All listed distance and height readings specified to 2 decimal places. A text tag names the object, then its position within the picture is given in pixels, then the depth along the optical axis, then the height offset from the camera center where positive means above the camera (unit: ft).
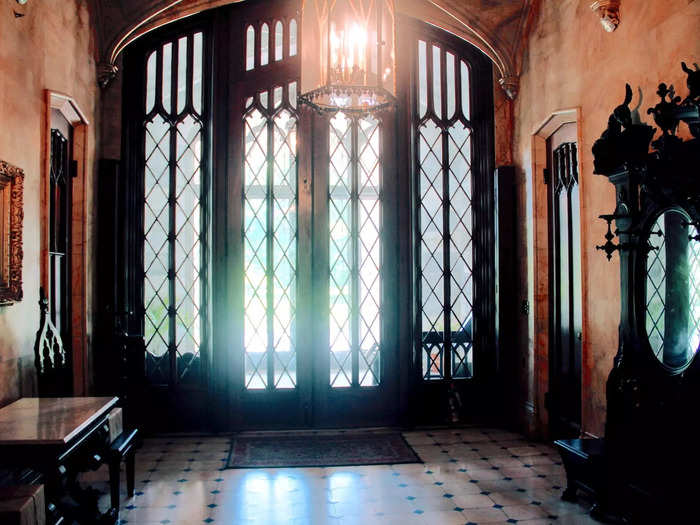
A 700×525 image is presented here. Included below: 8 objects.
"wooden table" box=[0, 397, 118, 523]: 9.05 -2.78
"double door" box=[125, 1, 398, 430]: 19.52 +1.15
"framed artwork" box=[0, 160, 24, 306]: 11.93 +0.89
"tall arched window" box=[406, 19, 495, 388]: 20.44 +1.75
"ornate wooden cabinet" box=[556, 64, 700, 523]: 10.16 -1.22
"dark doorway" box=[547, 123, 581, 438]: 16.67 -0.40
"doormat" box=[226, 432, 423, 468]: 16.17 -5.34
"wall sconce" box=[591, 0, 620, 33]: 14.01 +6.25
